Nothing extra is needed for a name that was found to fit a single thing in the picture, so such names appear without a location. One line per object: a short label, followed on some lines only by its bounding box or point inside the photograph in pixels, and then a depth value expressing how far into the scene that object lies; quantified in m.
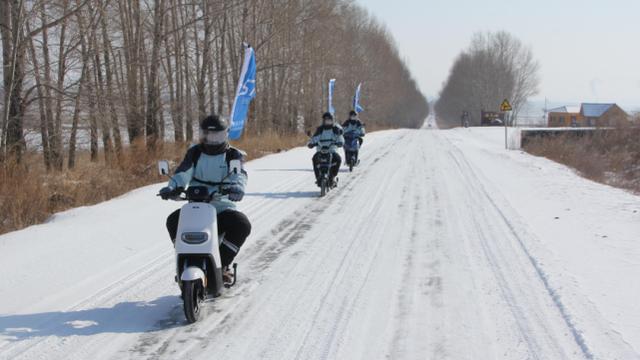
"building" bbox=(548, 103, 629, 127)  68.16
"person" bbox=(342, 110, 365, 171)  18.34
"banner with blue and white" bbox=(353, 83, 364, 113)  35.09
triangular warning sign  32.72
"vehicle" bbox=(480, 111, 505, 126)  82.31
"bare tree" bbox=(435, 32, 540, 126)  104.19
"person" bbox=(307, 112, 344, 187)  14.09
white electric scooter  5.16
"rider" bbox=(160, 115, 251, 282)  5.78
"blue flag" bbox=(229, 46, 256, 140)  13.43
